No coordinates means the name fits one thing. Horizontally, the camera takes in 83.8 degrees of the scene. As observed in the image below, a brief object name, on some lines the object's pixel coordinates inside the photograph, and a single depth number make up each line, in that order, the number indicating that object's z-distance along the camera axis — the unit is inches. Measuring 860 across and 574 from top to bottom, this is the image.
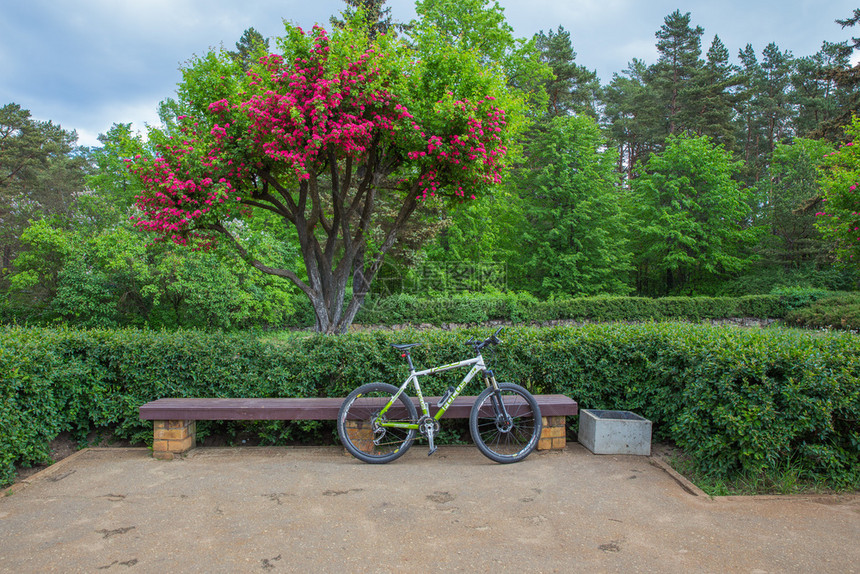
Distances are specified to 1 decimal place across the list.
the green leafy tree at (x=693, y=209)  925.8
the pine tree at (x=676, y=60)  1156.5
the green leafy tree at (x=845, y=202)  559.8
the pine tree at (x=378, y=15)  668.7
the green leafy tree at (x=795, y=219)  904.9
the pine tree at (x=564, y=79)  1045.2
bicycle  164.2
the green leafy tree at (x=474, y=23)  637.3
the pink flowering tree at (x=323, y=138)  252.2
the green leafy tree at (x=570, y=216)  865.5
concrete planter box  175.2
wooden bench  168.9
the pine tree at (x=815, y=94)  1074.7
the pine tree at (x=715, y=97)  1069.8
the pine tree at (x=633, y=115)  1165.1
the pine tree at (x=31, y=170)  1032.8
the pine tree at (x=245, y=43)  935.0
